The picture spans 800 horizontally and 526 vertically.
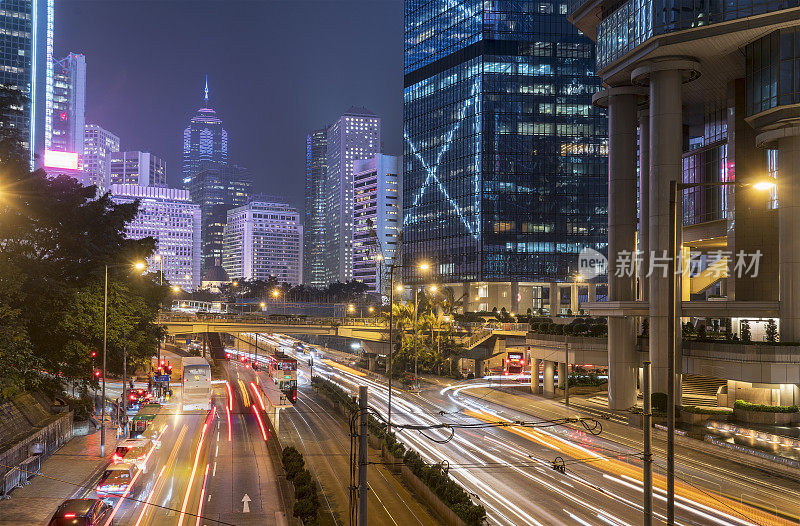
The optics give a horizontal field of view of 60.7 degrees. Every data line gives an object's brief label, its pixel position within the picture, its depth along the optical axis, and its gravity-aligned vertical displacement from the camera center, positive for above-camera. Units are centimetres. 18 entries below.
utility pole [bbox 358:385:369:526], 1831 -477
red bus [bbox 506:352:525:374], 9394 -1086
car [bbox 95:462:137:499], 3227 -955
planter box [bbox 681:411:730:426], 4847 -933
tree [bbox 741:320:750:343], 5816 -390
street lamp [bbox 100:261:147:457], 4231 -874
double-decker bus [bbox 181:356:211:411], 6216 -966
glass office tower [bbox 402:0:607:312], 13525 +2635
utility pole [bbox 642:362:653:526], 1739 -482
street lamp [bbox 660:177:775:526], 1642 -169
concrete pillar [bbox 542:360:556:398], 6944 -956
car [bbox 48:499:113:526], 2569 -883
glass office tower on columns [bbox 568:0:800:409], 5106 +1041
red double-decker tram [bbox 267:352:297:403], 7031 -973
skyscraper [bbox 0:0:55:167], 19650 +6955
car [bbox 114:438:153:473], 3852 -985
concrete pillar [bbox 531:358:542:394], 7294 -979
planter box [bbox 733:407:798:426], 4744 -914
